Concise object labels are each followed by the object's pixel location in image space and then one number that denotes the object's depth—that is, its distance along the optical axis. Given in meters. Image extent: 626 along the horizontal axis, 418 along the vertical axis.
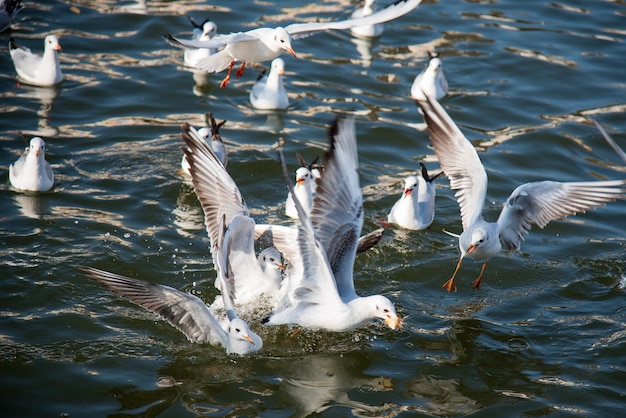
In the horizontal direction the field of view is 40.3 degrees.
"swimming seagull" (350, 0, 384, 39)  15.56
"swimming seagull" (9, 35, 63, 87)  13.16
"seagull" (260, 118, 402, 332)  7.48
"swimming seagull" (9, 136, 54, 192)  10.27
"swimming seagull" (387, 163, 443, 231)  10.29
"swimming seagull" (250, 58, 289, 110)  12.88
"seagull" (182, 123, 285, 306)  8.09
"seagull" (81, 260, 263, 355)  7.22
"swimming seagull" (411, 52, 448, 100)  13.33
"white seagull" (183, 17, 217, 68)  14.20
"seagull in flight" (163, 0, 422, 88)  9.40
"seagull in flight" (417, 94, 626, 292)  8.63
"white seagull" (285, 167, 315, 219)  10.26
